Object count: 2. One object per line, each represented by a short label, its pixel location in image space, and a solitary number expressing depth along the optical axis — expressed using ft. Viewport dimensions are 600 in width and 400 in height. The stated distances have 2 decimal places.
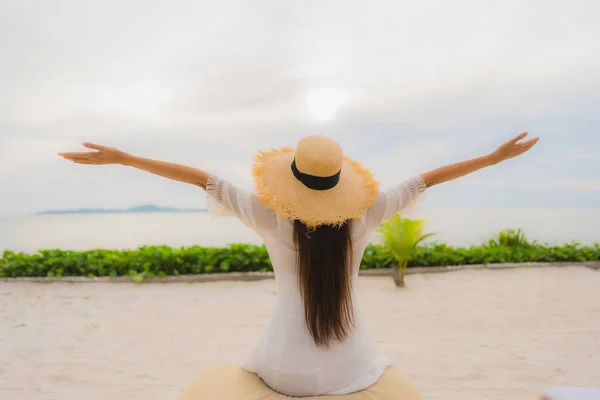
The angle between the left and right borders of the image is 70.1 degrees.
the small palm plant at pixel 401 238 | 22.84
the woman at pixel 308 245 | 6.43
